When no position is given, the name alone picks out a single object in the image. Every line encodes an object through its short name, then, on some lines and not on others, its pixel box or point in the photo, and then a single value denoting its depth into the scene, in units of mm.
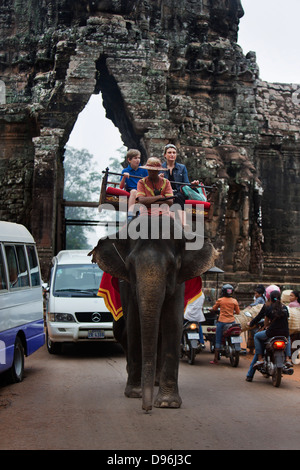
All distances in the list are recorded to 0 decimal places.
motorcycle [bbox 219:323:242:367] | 11219
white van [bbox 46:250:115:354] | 12000
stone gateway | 19672
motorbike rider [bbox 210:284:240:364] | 11578
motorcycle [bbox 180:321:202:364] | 11484
